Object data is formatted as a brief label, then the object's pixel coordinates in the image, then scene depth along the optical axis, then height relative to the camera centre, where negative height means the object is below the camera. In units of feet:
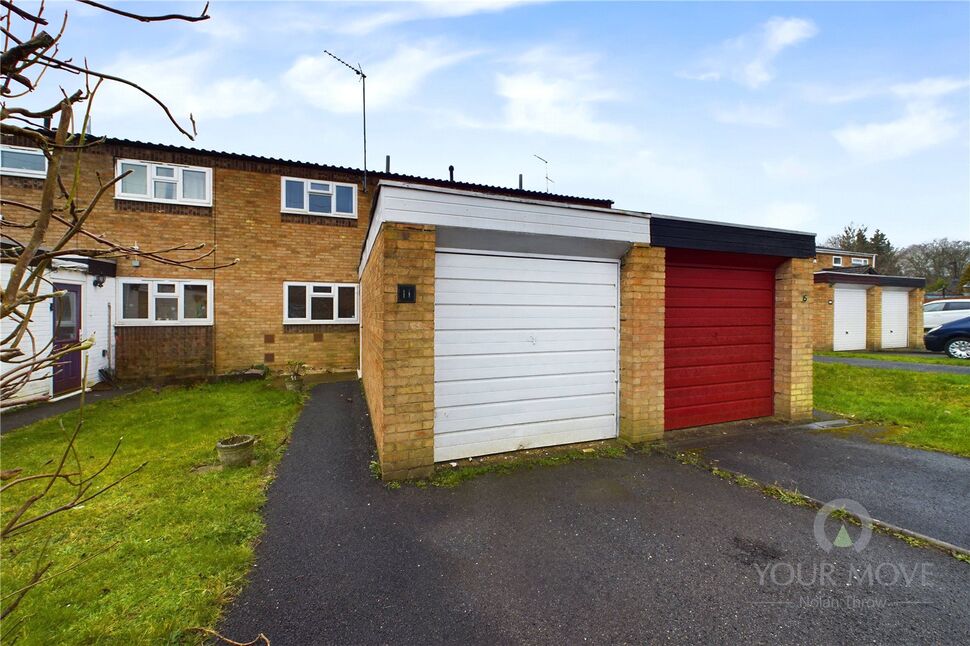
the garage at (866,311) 50.01 +1.46
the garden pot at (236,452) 15.06 -4.93
